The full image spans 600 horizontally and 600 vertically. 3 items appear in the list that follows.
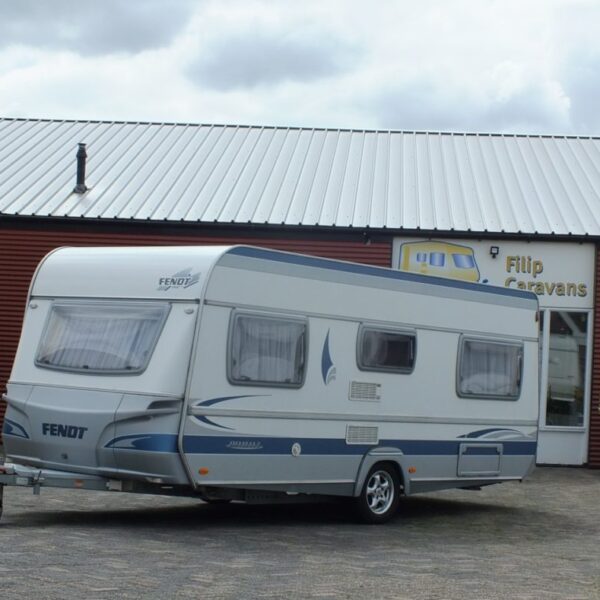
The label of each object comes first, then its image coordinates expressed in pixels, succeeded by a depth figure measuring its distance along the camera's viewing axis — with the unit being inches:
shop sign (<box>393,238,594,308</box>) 884.0
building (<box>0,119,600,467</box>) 884.6
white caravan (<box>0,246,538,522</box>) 466.6
